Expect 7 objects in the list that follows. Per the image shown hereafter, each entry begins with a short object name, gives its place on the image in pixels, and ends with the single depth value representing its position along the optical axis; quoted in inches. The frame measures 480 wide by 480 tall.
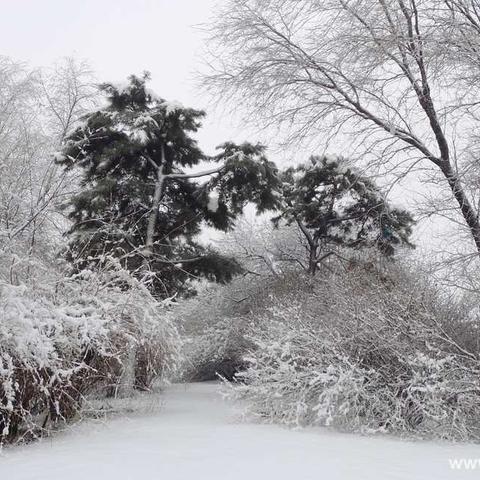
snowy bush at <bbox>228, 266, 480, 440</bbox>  257.0
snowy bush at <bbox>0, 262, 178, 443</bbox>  205.9
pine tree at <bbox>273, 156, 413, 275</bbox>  607.8
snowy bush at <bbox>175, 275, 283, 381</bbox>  680.4
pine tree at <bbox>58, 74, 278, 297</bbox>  445.7
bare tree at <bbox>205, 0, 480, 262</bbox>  276.8
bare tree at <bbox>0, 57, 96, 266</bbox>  538.0
